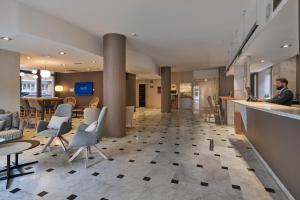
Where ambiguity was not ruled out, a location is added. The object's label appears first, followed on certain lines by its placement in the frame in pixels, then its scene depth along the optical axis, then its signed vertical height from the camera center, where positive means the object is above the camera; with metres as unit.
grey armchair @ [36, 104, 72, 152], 2.87 -0.67
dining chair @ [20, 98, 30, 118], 5.79 -0.44
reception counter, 1.55 -0.72
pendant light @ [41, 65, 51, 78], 6.13 +1.16
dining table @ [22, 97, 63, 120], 5.91 -0.17
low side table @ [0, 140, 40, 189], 1.96 -0.79
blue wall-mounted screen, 7.85 +0.57
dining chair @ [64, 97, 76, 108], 7.64 -0.14
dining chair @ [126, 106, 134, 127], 4.92 -0.63
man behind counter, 2.77 +0.05
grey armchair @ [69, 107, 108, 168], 2.46 -0.78
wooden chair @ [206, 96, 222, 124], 6.15 -0.67
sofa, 2.85 -0.69
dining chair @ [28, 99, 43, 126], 5.64 -0.49
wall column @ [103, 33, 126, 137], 3.94 +0.50
